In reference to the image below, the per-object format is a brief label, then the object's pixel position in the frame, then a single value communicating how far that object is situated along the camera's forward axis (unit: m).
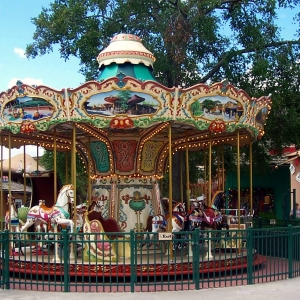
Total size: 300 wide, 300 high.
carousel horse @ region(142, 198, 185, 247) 11.29
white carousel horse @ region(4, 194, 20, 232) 12.83
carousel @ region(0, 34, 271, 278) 10.10
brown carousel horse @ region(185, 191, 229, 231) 11.62
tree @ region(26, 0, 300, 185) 17.22
